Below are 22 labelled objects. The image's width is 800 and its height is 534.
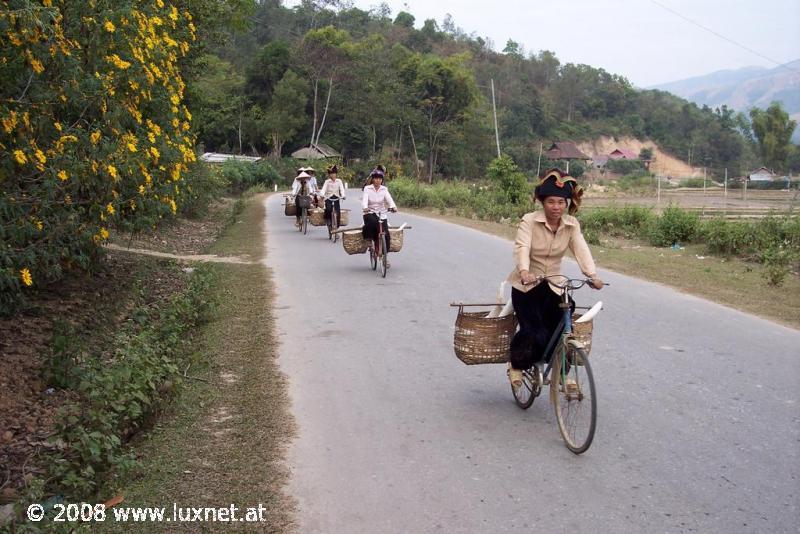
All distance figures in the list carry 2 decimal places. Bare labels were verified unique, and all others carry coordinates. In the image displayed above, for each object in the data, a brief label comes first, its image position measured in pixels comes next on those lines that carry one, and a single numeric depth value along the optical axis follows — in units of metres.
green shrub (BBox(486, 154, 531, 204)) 30.25
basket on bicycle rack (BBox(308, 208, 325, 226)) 18.89
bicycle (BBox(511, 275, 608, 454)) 4.86
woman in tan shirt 5.38
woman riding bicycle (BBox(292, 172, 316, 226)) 20.97
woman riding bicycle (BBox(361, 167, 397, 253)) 12.52
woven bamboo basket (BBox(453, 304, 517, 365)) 5.68
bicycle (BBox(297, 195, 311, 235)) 20.65
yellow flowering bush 6.64
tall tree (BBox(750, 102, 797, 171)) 67.50
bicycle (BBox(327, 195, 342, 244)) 18.11
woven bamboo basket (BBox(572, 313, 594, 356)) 5.32
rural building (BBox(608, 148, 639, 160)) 88.00
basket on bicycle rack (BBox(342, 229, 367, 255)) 12.88
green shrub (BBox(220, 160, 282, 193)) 47.22
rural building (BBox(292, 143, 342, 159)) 64.06
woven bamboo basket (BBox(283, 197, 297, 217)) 22.41
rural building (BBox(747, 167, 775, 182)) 58.30
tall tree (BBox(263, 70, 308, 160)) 63.31
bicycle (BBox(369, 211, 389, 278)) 12.28
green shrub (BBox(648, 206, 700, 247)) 18.92
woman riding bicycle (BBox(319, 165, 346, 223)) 17.58
